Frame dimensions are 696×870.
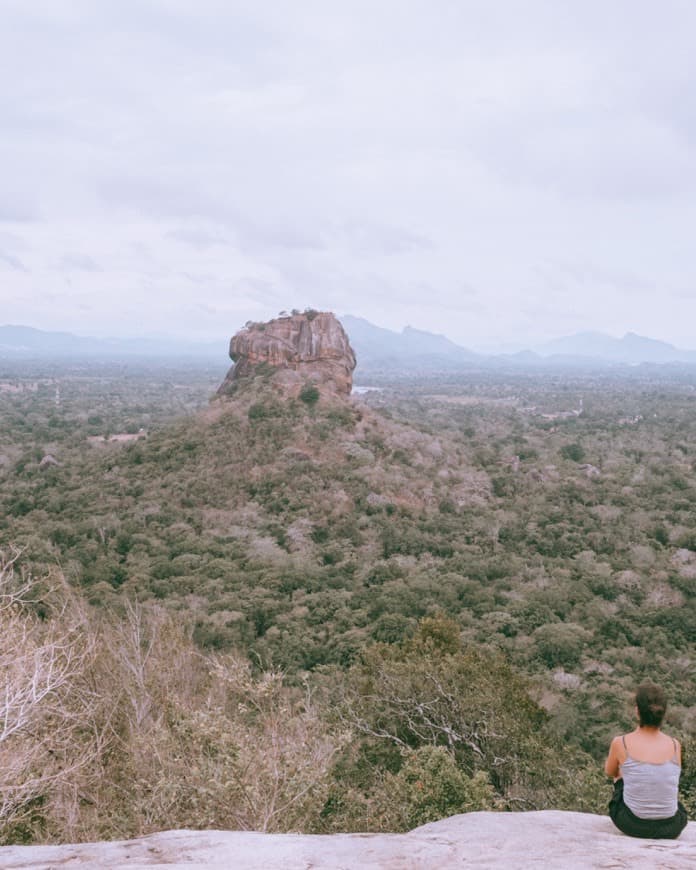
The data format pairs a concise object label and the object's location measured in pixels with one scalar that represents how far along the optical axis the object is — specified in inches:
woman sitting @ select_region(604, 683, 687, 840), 196.2
